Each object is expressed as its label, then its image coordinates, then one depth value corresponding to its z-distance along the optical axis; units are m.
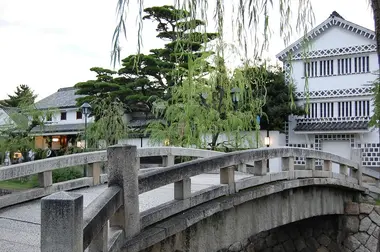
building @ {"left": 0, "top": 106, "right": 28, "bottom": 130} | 21.08
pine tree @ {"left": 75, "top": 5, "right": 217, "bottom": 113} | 18.86
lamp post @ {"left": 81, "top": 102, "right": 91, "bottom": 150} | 17.03
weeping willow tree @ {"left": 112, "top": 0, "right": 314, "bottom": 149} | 14.47
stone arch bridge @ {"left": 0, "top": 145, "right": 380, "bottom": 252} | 3.29
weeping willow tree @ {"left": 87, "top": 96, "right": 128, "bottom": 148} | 19.06
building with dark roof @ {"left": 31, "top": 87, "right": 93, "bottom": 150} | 28.62
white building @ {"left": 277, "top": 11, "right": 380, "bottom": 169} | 19.20
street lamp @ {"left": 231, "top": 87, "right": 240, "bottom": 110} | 14.71
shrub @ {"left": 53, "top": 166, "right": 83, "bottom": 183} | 14.31
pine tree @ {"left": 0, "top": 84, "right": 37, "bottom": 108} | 48.55
